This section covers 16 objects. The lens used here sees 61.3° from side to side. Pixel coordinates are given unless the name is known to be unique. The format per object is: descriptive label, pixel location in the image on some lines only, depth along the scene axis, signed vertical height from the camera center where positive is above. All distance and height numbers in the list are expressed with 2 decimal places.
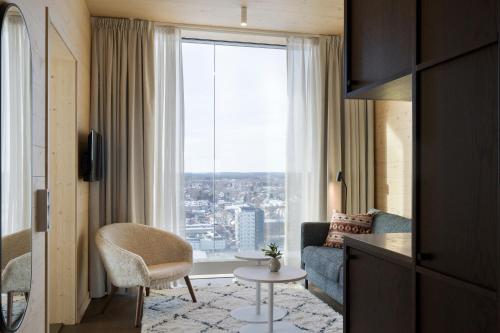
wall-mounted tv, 3.64 +0.05
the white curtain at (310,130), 4.93 +0.42
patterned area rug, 3.35 -1.28
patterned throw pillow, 4.32 -0.63
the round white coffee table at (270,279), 3.15 -0.85
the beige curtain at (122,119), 4.33 +0.48
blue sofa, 3.72 -0.85
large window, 4.86 +0.23
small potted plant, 3.35 -0.75
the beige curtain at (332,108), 4.97 +0.68
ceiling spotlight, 4.11 +1.48
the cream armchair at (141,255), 3.54 -0.84
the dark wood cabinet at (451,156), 0.98 +0.02
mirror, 1.53 +0.00
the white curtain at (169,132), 4.57 +0.36
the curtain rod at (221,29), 4.61 +1.52
